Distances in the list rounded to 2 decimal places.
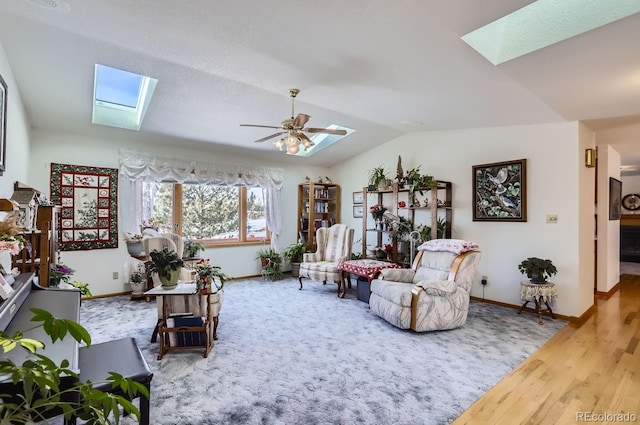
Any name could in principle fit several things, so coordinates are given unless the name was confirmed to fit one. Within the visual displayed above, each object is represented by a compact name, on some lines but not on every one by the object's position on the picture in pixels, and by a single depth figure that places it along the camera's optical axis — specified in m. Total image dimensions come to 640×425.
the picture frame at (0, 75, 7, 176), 2.43
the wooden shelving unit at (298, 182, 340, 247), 6.68
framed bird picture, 4.19
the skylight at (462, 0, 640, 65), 1.95
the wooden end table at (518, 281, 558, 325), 3.70
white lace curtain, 4.84
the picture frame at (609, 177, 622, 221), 4.99
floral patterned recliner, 3.37
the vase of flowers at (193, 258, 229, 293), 2.91
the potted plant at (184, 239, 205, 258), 5.14
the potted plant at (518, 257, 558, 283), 3.75
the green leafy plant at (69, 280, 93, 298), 2.69
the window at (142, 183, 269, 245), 5.29
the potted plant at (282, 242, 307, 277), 6.28
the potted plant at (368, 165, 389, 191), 5.47
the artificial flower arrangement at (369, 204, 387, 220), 5.55
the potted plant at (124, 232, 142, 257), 4.55
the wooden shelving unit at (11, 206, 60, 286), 2.46
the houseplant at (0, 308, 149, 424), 0.69
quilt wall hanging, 4.39
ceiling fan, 3.20
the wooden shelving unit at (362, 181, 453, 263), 4.94
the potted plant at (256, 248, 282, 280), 6.06
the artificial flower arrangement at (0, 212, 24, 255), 1.70
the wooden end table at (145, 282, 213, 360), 2.81
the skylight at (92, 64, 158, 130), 3.70
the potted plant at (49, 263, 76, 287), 2.65
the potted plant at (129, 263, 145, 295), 4.58
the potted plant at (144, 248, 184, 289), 2.88
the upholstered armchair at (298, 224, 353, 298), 5.00
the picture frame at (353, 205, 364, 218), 6.44
